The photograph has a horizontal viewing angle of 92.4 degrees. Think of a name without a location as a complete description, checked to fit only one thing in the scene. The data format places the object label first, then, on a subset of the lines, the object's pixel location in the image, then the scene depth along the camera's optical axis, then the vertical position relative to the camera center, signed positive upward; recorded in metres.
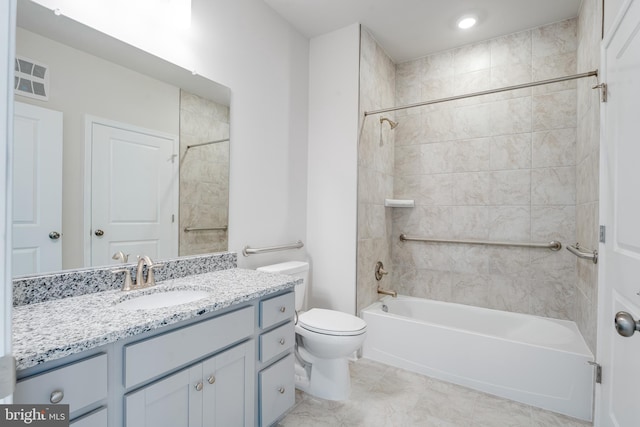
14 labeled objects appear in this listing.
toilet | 1.83 -0.84
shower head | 2.77 +0.85
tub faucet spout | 2.73 -0.71
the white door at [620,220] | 1.00 -0.02
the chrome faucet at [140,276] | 1.39 -0.30
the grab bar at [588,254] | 1.55 -0.22
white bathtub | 1.79 -0.94
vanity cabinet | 0.85 -0.57
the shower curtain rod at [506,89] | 1.68 +0.83
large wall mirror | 1.16 +0.27
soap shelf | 2.82 +0.09
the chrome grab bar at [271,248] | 2.05 -0.26
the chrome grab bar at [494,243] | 2.37 -0.25
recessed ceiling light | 2.35 +1.50
